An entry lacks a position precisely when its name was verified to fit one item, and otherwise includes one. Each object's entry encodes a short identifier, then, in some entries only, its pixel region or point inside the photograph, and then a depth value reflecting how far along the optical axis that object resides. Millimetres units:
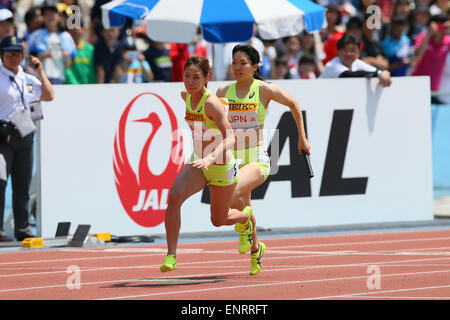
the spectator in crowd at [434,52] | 18203
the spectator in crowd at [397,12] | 19902
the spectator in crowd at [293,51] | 19484
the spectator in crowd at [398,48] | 18938
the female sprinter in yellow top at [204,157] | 10023
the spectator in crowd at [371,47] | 18062
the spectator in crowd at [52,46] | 16969
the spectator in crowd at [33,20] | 17500
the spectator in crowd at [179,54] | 18172
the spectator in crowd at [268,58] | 19150
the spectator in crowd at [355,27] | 18359
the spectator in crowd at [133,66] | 17984
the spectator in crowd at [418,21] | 20328
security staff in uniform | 13461
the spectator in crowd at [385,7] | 21625
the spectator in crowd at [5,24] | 15914
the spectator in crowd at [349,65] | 15648
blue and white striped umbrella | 14906
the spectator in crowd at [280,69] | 18297
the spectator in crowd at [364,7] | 20500
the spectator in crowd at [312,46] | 19234
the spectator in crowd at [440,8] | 20531
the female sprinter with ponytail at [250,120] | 10695
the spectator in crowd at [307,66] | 17984
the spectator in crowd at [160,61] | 18406
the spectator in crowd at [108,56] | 17906
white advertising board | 14023
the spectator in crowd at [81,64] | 17625
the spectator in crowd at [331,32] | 17911
